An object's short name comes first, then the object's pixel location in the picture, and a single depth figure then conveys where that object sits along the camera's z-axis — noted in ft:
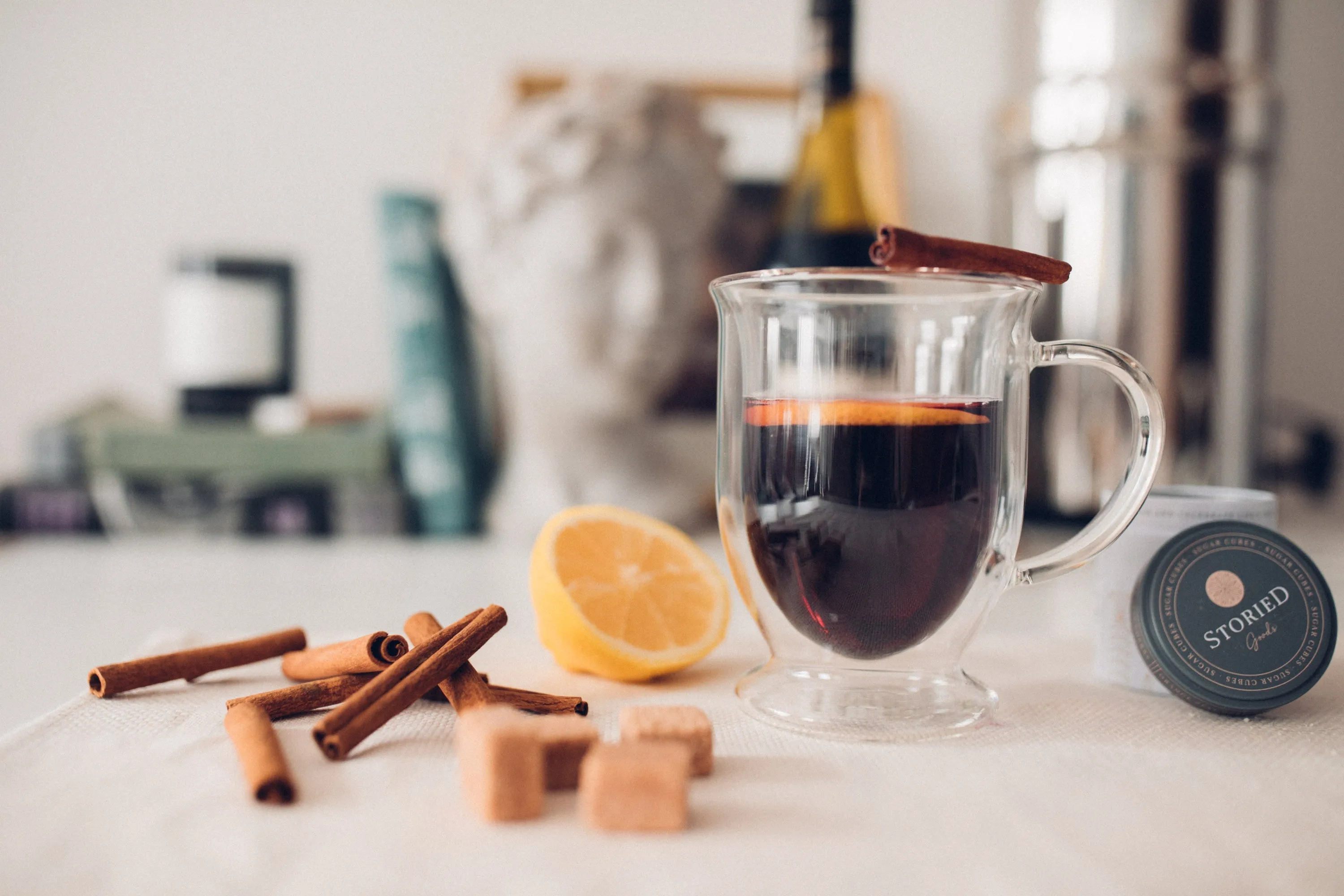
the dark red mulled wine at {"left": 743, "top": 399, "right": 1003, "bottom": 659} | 1.74
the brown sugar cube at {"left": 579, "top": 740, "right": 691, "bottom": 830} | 1.28
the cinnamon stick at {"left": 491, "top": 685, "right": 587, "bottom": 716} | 1.79
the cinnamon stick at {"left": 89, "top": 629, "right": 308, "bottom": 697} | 1.82
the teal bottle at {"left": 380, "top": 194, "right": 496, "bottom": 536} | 4.23
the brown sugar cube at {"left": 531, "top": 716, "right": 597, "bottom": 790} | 1.41
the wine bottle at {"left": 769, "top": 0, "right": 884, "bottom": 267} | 4.24
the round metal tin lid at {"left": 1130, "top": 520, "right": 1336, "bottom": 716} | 1.79
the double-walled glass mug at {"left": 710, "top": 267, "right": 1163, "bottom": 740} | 1.74
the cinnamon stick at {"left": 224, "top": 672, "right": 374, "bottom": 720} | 1.70
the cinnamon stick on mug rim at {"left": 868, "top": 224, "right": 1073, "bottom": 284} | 1.62
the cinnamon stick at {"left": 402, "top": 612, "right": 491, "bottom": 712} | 1.71
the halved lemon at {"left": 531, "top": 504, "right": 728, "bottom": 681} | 1.98
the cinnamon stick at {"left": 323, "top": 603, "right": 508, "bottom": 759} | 1.52
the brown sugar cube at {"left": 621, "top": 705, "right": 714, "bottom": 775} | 1.47
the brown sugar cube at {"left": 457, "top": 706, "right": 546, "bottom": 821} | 1.31
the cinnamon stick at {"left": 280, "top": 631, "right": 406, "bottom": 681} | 1.82
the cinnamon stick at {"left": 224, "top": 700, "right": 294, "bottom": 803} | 1.36
